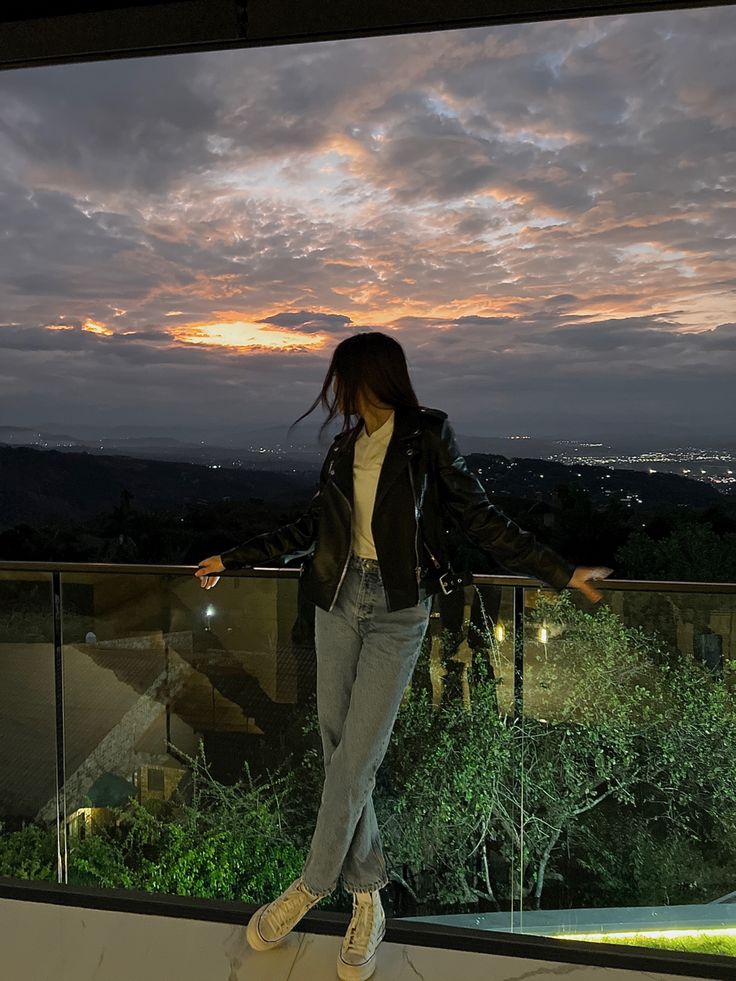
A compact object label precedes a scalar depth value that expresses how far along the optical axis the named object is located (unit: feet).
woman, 5.65
